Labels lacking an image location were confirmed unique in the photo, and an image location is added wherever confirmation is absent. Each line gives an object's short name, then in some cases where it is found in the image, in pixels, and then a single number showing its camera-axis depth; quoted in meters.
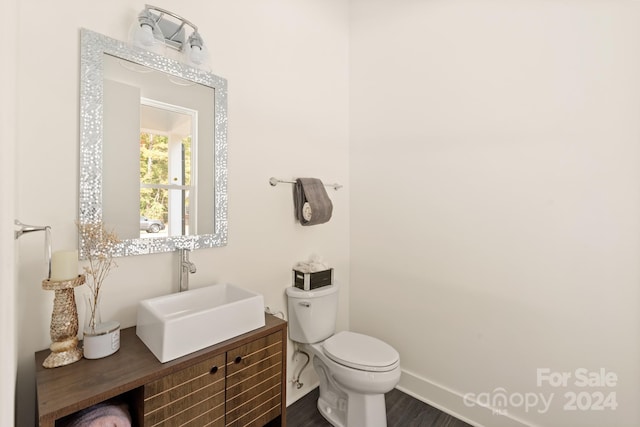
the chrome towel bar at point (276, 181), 1.79
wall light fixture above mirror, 1.21
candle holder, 0.96
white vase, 1.01
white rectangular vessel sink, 1.02
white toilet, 1.55
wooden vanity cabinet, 0.86
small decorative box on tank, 1.85
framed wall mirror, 1.16
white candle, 0.97
